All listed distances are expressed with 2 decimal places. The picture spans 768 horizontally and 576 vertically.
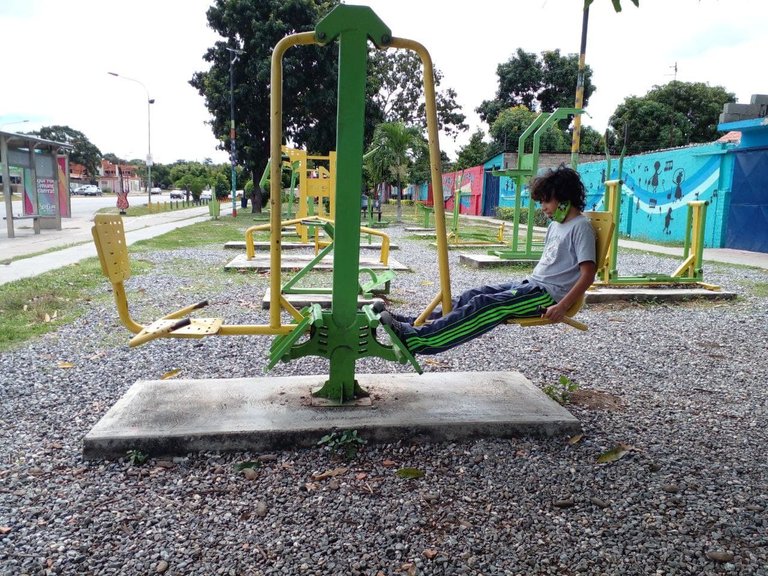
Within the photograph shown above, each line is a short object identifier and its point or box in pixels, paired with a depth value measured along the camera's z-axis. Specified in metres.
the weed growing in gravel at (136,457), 2.56
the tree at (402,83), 36.06
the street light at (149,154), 31.99
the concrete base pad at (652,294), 6.51
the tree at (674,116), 32.72
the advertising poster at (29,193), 15.22
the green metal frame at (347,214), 2.70
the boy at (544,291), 2.92
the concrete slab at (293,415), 2.65
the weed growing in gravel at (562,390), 3.46
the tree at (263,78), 22.31
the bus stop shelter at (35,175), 13.73
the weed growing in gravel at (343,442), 2.67
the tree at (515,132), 29.86
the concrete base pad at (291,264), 8.27
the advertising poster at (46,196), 15.52
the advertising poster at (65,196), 20.69
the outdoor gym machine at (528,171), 9.08
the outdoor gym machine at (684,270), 6.98
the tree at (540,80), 38.16
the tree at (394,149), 22.19
